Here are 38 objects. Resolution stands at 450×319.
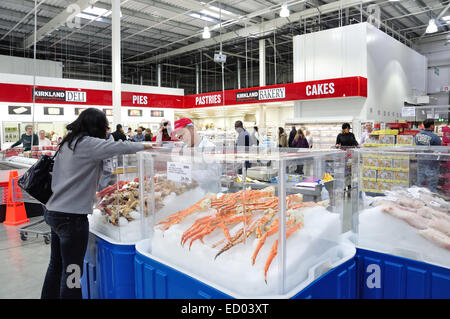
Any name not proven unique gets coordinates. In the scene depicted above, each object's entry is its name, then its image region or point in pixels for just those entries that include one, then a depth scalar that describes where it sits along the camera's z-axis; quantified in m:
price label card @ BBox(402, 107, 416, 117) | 9.72
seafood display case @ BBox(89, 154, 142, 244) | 2.16
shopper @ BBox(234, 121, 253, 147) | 6.45
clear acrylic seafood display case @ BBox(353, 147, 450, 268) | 1.74
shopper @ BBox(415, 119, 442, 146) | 5.33
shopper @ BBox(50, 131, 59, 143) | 11.17
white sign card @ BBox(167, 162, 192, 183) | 1.83
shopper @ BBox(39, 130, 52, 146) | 8.18
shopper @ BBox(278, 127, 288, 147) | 9.70
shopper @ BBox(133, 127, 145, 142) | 9.30
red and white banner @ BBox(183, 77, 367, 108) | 10.52
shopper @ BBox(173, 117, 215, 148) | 3.48
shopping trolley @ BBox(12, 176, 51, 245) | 4.16
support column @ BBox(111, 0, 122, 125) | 8.80
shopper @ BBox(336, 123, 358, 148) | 7.30
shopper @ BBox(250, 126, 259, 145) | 8.04
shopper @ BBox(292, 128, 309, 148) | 8.74
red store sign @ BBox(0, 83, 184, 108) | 11.53
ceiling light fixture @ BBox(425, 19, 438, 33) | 10.84
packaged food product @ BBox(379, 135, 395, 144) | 7.83
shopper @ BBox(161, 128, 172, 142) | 5.29
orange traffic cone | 5.17
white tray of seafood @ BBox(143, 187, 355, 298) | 1.46
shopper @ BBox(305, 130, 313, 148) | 10.80
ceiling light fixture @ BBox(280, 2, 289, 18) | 9.60
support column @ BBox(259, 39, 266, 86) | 15.12
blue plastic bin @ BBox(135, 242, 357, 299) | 1.52
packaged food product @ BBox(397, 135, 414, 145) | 7.28
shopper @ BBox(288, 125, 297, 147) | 10.14
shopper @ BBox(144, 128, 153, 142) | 9.19
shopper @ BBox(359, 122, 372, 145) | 9.73
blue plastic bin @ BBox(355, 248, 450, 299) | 1.66
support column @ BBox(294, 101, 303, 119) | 12.33
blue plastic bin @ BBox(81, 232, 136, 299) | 2.06
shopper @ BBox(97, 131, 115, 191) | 2.30
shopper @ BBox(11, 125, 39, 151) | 6.93
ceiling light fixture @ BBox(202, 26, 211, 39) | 11.36
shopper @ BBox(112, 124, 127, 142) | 7.83
